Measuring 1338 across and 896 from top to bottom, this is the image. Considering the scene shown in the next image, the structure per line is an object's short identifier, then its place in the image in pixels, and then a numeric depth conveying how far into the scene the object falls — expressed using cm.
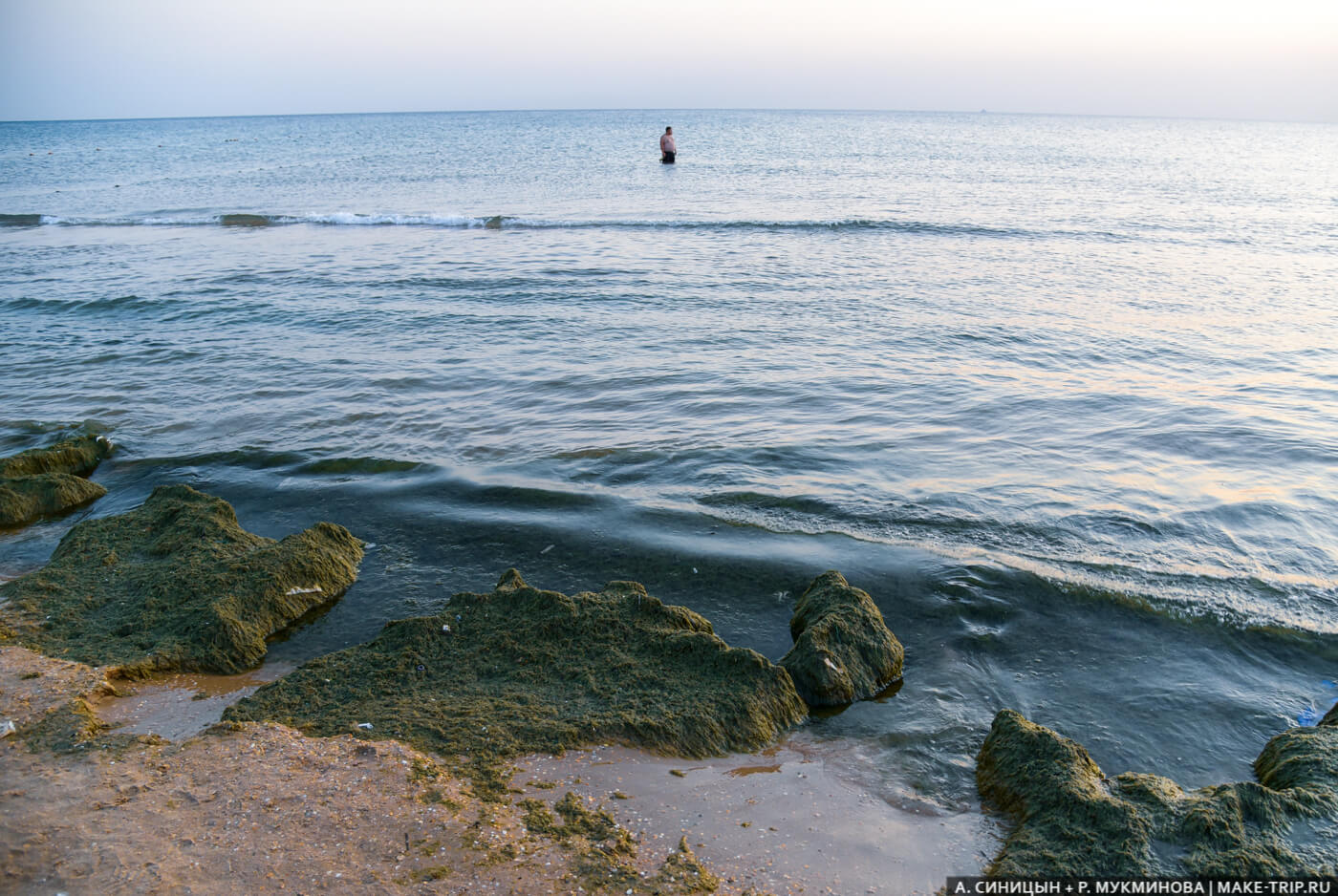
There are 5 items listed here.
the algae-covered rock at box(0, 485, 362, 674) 488
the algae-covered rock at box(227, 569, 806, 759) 407
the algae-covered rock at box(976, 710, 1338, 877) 318
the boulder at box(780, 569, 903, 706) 456
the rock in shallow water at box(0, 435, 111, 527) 696
